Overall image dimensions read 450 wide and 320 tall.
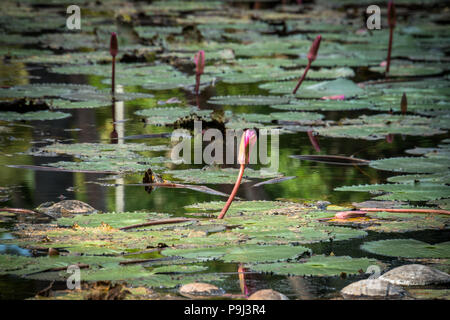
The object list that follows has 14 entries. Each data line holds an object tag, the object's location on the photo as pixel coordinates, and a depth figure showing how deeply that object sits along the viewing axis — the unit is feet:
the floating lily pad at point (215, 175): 31.71
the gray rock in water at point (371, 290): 20.75
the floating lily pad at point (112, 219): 25.88
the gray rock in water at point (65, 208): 27.61
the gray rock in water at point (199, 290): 20.49
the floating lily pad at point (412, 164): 34.06
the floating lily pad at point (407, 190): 29.45
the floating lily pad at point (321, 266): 21.94
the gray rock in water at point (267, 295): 19.93
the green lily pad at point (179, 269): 21.98
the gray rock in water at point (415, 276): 21.70
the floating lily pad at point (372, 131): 41.83
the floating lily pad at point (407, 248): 23.77
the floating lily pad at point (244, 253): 22.88
